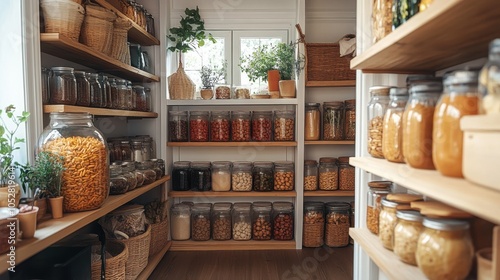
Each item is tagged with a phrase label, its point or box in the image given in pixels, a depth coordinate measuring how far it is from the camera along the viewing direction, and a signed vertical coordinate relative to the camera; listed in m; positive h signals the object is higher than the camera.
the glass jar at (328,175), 3.01 -0.43
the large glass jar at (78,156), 1.48 -0.13
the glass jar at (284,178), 2.99 -0.45
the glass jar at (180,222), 3.01 -0.83
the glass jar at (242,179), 2.98 -0.46
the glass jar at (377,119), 1.18 +0.02
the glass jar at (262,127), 2.97 -0.02
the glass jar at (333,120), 2.97 +0.04
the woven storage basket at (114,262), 1.73 -0.72
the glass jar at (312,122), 2.98 +0.02
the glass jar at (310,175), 3.03 -0.44
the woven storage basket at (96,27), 1.83 +0.53
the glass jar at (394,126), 1.00 -0.01
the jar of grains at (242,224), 2.99 -0.84
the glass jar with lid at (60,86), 1.65 +0.19
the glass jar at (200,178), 2.99 -0.45
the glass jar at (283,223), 3.00 -0.84
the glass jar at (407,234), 0.95 -0.30
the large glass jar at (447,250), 0.80 -0.29
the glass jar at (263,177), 2.97 -0.45
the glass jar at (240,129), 2.98 -0.03
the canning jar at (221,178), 2.99 -0.45
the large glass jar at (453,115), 0.72 +0.02
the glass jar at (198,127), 2.98 -0.02
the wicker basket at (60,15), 1.59 +0.51
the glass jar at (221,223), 2.99 -0.83
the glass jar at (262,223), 2.99 -0.83
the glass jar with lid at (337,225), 2.96 -0.85
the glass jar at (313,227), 2.98 -0.87
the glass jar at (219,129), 2.98 -0.03
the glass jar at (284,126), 2.98 -0.01
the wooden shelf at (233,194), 2.94 -0.58
